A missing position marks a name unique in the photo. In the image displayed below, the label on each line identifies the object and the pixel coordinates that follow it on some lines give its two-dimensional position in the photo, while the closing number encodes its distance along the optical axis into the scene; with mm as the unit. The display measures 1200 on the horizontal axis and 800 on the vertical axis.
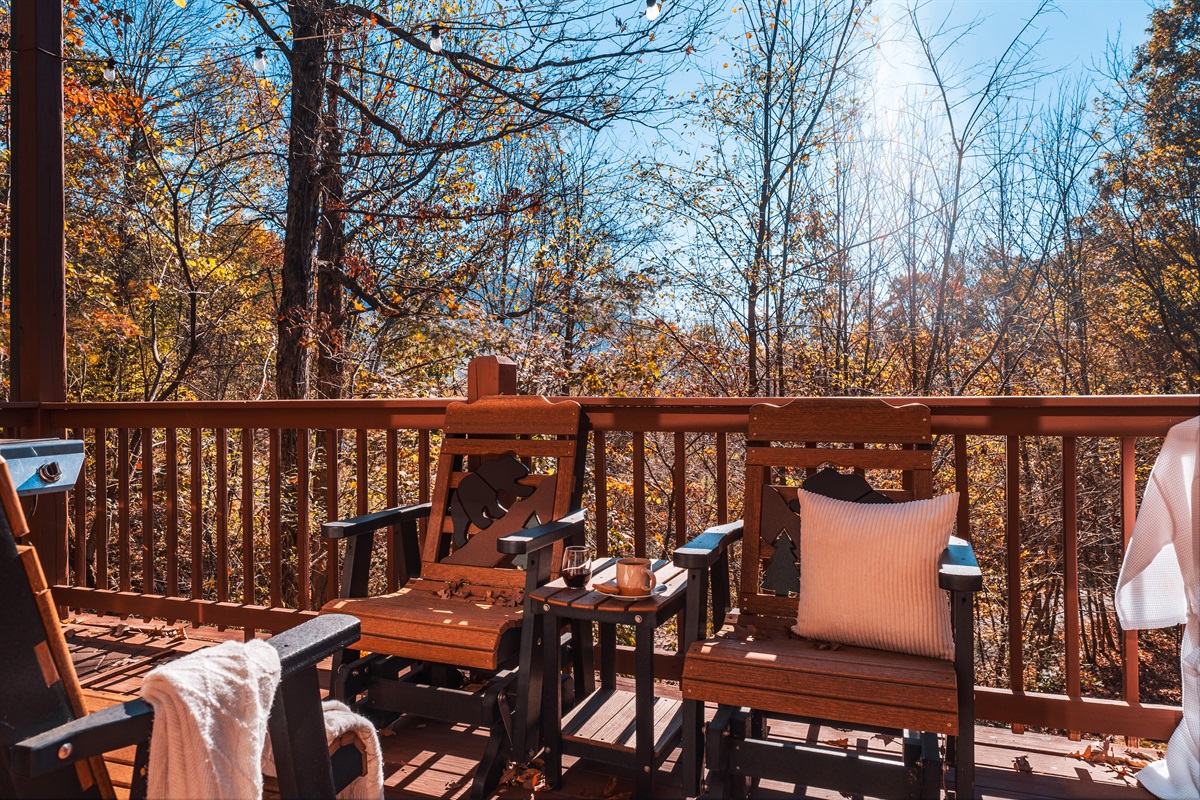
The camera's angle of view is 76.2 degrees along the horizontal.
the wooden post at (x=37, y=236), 3881
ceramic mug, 2193
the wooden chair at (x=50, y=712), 859
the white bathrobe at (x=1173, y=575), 2033
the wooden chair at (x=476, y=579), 2252
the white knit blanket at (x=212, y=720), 943
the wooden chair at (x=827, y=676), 1815
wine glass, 2258
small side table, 2100
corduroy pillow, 2053
